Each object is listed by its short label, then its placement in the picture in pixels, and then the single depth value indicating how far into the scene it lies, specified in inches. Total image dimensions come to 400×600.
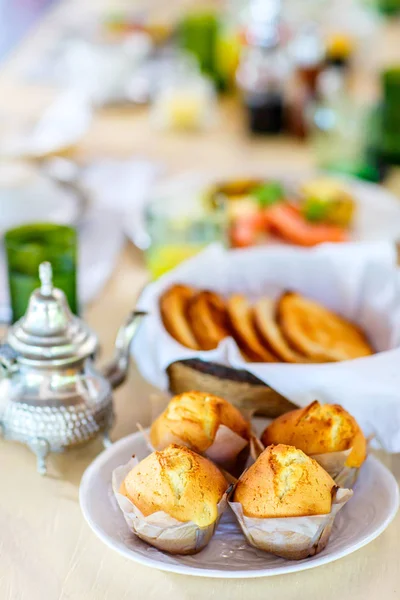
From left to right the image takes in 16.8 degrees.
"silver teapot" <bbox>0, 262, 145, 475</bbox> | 37.1
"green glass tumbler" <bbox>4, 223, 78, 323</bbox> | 44.5
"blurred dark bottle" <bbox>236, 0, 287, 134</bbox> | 77.3
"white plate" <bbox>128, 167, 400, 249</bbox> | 55.2
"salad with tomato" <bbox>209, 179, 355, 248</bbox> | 53.6
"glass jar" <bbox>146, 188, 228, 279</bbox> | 49.0
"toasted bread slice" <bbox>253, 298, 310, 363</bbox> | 40.9
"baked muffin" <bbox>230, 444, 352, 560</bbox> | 32.2
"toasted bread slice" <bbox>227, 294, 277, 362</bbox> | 40.9
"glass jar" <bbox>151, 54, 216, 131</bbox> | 79.0
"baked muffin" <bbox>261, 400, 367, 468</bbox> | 34.6
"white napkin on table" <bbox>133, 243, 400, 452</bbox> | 37.5
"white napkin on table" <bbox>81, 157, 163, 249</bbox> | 57.5
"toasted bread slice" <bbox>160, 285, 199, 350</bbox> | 40.8
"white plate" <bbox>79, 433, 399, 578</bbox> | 32.4
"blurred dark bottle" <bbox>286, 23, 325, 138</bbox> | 77.1
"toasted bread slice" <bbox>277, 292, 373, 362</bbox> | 41.3
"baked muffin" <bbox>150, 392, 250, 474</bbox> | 34.8
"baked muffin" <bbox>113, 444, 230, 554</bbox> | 32.3
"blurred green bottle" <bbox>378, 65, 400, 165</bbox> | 68.9
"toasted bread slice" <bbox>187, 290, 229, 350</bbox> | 41.1
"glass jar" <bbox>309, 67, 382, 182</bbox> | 65.9
